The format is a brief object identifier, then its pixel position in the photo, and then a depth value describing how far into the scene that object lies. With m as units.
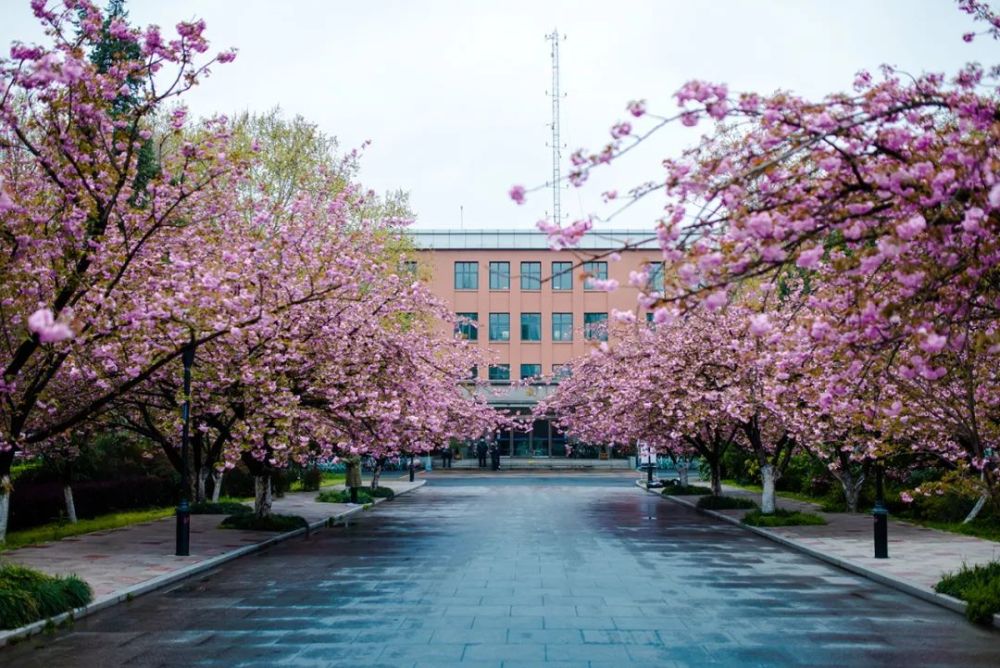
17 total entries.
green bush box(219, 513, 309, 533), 24.88
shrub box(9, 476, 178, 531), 25.97
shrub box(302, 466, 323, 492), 45.53
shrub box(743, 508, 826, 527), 25.52
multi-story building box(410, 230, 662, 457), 77.25
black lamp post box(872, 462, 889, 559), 18.16
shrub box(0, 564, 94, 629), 11.66
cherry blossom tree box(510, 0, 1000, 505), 7.03
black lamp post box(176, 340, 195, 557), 18.77
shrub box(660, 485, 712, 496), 41.12
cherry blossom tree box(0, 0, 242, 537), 12.47
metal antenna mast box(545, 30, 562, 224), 86.94
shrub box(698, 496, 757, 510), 32.75
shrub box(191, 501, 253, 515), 30.67
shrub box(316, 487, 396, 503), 36.59
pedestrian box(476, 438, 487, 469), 74.56
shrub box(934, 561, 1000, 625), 12.27
